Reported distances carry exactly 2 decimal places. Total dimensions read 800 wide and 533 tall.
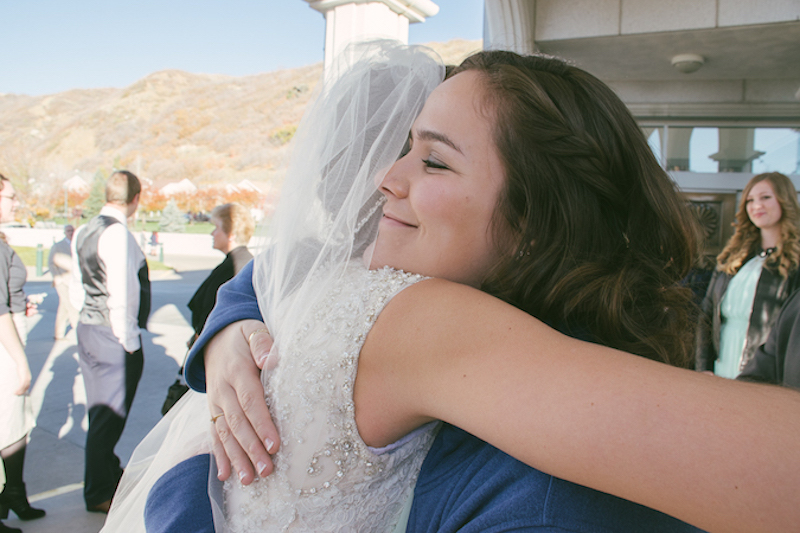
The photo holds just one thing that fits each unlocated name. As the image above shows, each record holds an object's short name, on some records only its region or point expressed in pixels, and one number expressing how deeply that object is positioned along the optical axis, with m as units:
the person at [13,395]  3.21
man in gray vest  3.73
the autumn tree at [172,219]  37.66
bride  0.61
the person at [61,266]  7.01
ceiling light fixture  5.39
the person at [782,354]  2.14
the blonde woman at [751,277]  3.49
